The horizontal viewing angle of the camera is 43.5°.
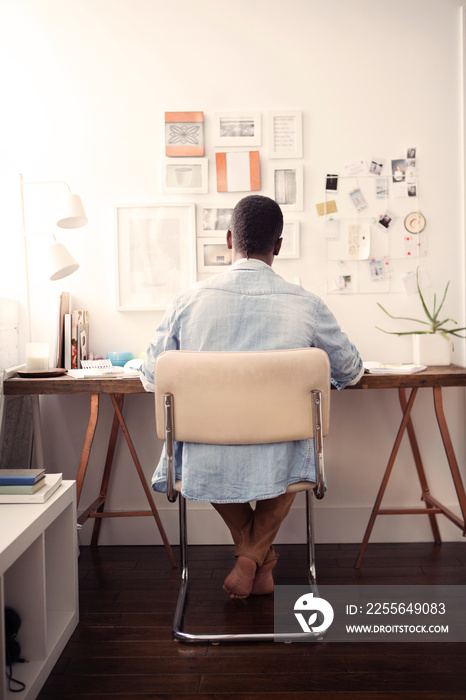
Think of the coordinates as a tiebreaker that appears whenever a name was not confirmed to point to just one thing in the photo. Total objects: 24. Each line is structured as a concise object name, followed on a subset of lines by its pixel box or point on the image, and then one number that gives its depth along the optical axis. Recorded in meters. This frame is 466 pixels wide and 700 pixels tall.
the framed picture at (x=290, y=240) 2.61
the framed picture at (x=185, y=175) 2.61
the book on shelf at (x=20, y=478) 1.66
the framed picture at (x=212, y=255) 2.64
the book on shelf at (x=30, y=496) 1.63
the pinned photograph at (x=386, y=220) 2.62
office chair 1.55
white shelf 1.41
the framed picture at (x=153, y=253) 2.63
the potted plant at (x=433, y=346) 2.48
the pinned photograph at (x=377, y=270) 2.64
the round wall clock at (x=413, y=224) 2.62
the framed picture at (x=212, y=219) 2.63
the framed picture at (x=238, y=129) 2.60
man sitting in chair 1.67
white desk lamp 2.30
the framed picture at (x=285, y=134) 2.59
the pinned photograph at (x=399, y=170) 2.61
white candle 2.35
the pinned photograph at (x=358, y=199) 2.62
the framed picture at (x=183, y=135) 2.59
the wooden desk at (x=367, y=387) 2.18
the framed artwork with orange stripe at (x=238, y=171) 2.61
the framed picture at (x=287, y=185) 2.61
